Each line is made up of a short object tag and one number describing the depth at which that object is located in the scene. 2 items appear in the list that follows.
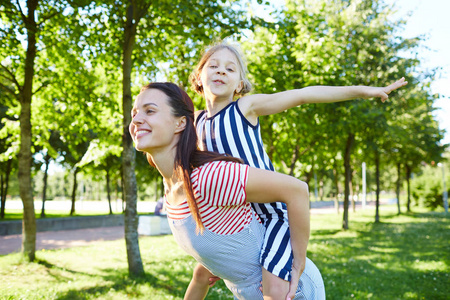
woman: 1.70
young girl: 1.90
